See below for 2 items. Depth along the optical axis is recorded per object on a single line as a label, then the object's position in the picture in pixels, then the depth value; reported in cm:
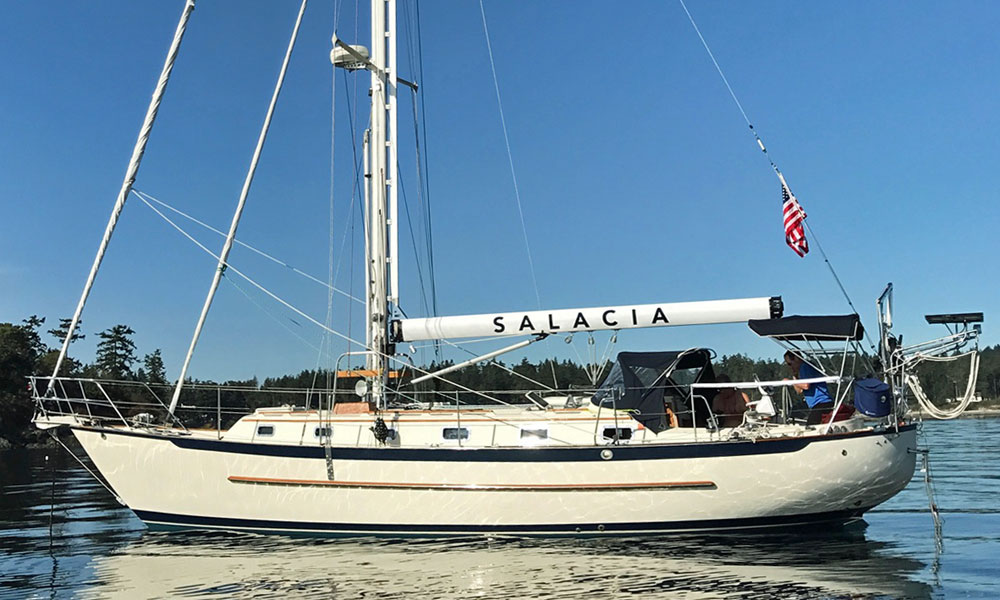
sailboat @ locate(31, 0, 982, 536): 1305
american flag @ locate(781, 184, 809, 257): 1519
